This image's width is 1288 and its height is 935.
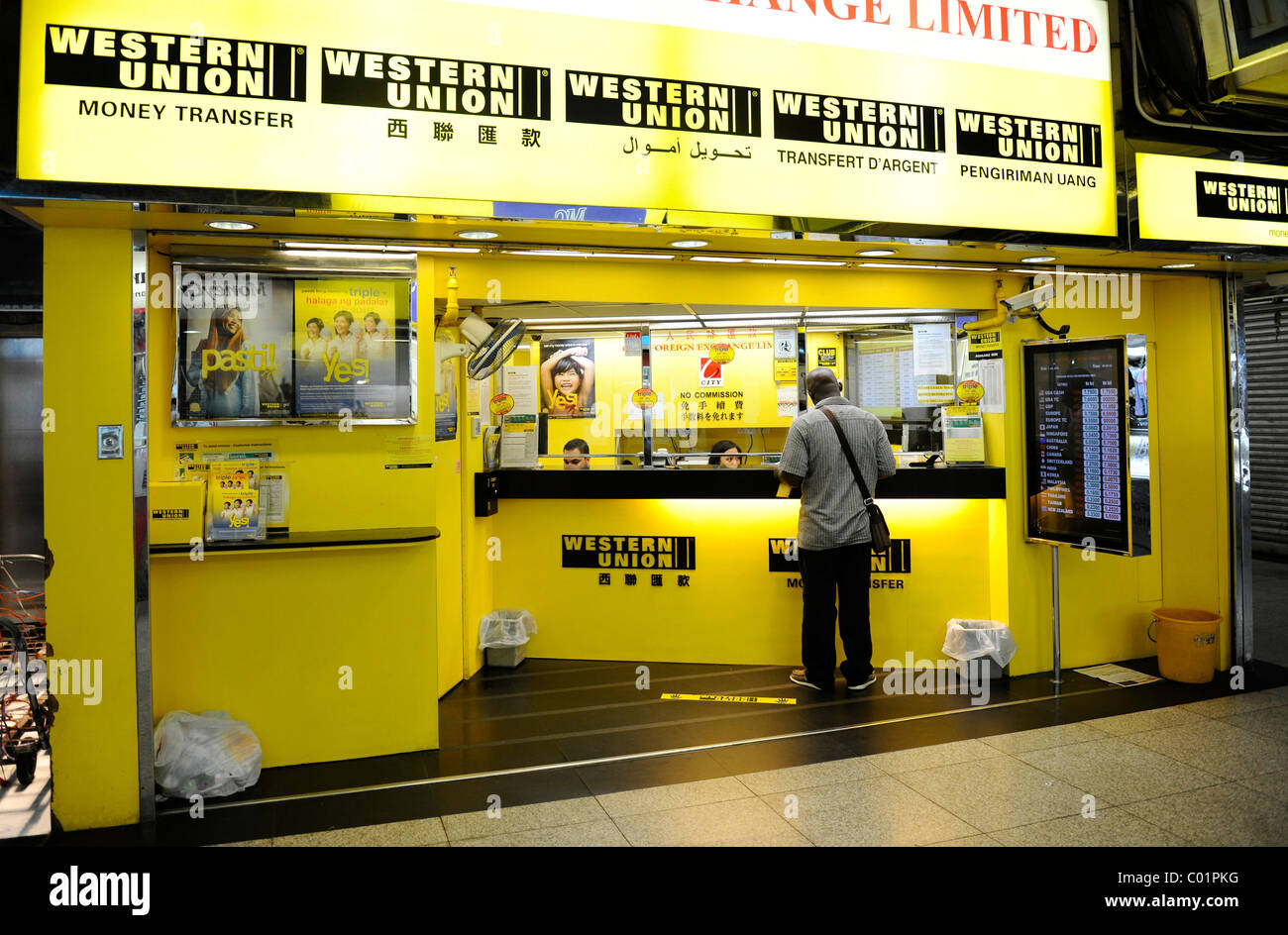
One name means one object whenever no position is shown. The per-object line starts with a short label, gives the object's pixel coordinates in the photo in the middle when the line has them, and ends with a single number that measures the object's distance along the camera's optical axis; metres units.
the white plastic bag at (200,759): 3.52
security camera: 4.86
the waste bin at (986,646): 4.95
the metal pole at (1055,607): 4.95
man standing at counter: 4.80
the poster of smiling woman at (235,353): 3.73
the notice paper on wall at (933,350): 5.61
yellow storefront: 3.28
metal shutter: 8.62
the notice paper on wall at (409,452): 3.96
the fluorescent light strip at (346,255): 3.85
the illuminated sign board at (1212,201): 4.32
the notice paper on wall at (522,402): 5.84
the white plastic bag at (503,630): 5.43
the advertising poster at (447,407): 4.68
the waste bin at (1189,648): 4.88
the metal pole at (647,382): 6.05
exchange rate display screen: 4.59
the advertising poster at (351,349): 3.84
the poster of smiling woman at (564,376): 7.28
